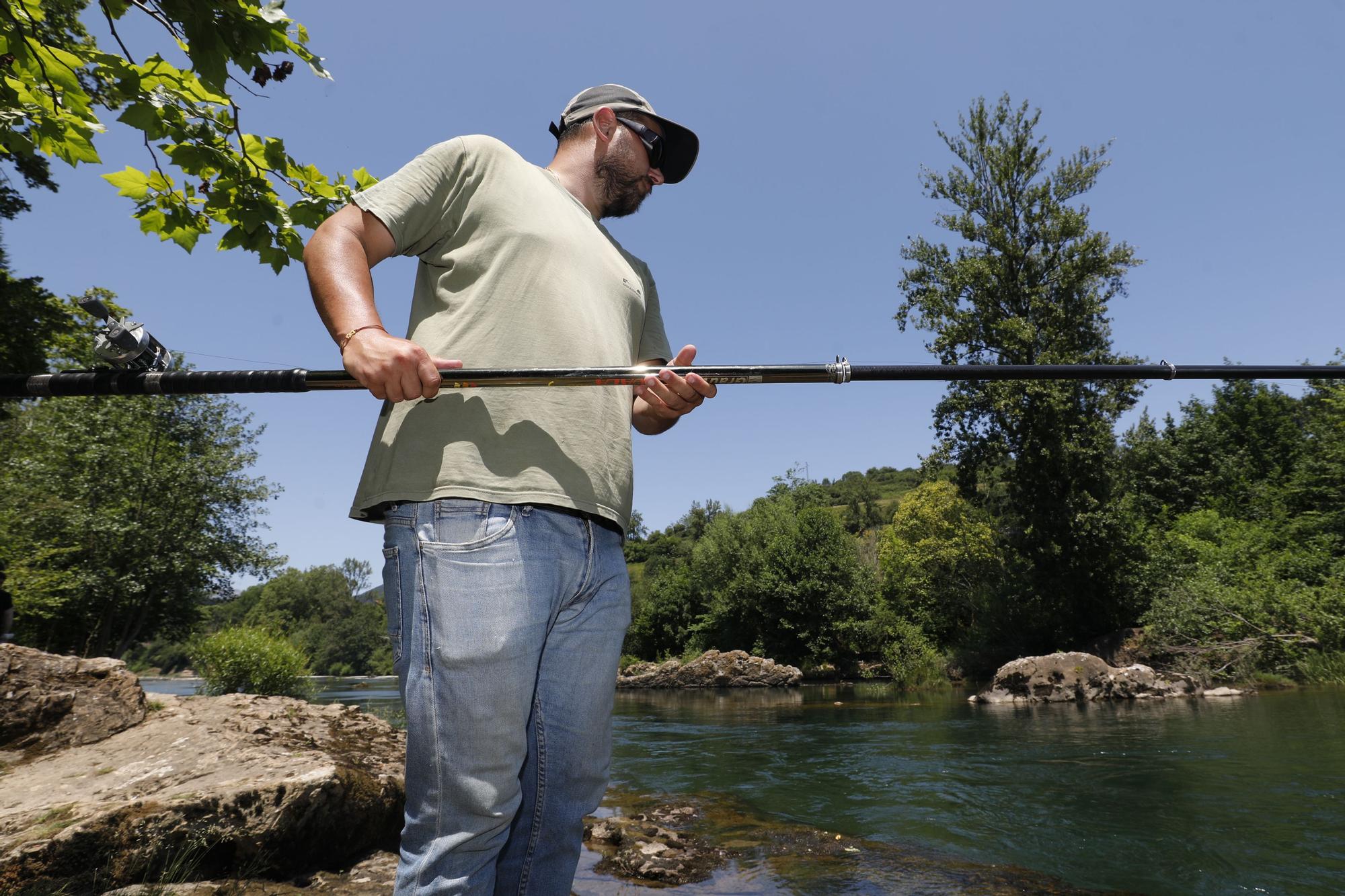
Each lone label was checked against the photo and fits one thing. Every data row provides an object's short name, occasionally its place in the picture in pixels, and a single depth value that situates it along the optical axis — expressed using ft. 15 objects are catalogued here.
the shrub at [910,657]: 98.58
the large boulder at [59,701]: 15.26
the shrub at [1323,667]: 59.36
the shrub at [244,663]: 48.80
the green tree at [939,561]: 123.54
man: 5.06
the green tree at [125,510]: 76.02
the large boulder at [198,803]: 11.19
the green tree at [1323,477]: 89.66
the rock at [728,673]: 112.68
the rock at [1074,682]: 61.93
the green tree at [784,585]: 130.11
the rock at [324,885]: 11.17
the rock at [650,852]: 18.30
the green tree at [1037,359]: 83.46
